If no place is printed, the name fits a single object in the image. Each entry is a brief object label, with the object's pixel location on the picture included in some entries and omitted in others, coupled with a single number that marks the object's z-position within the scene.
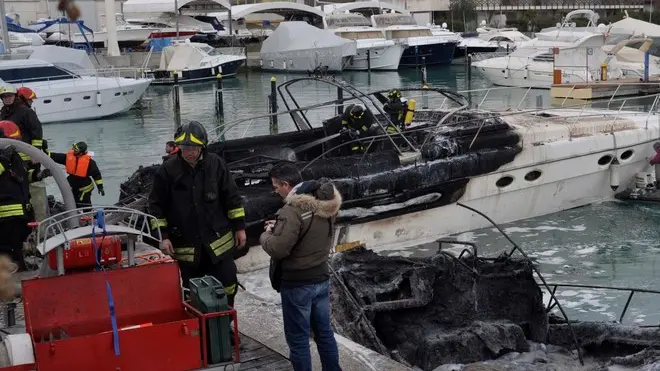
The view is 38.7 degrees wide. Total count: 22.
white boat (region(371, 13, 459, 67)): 50.38
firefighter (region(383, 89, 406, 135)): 13.77
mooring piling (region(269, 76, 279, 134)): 23.12
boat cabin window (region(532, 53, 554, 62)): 37.09
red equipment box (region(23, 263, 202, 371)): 4.96
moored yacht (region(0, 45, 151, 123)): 28.70
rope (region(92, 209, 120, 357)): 4.97
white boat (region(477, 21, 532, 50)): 52.19
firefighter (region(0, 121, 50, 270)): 7.62
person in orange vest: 11.07
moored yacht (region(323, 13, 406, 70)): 49.25
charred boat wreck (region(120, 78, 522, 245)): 11.70
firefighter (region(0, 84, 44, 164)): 9.53
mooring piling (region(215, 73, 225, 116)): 28.78
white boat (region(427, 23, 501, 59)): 52.28
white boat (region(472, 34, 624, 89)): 34.00
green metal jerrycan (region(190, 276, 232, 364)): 5.28
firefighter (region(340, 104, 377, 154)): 12.84
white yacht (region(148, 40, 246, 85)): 43.78
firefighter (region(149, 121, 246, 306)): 5.90
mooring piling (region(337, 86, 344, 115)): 17.67
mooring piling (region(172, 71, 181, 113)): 29.81
